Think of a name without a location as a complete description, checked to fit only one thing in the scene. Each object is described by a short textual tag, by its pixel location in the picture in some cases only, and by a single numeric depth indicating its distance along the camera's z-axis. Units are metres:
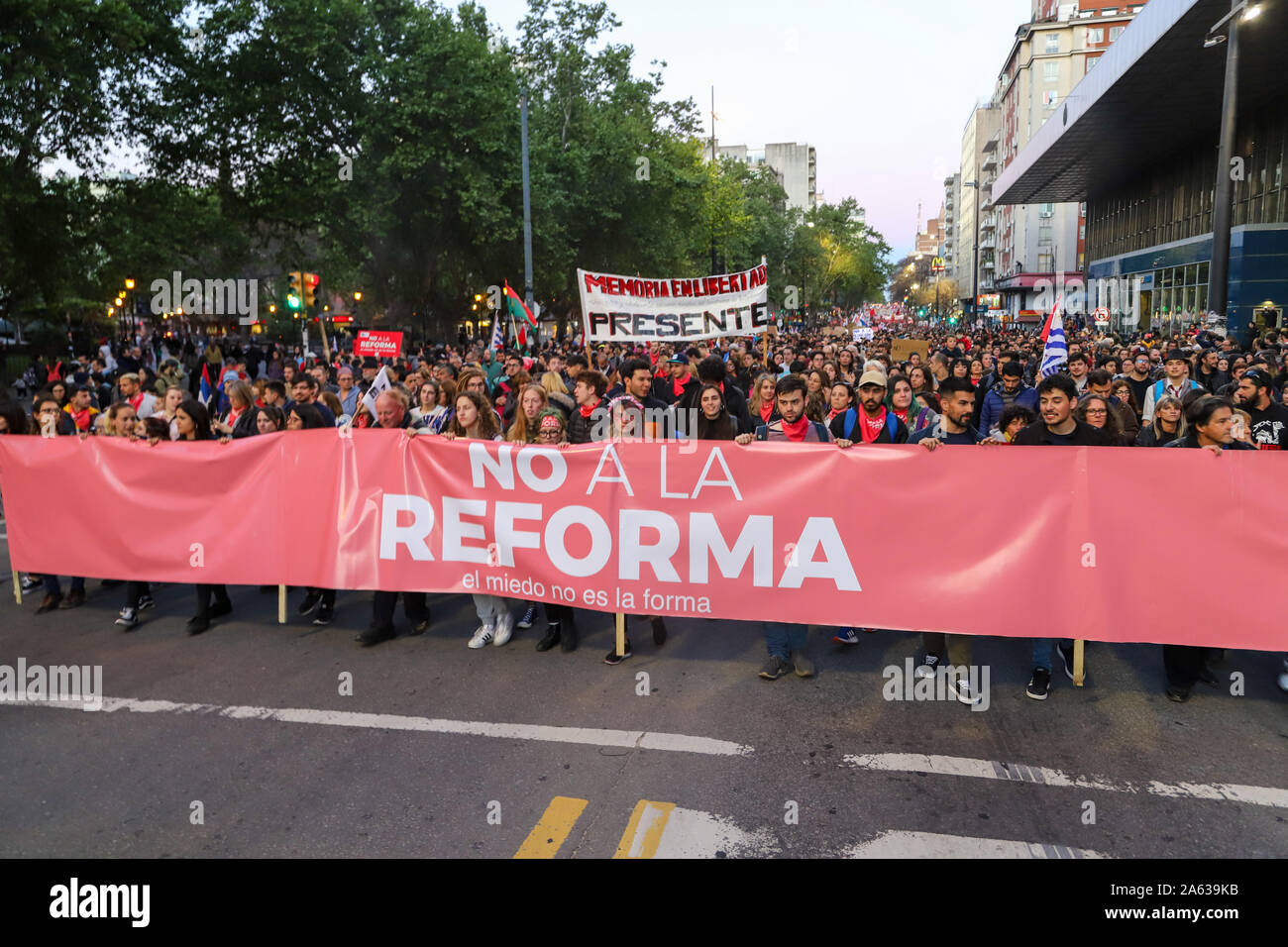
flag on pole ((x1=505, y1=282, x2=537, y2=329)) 17.86
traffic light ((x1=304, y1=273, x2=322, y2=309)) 22.83
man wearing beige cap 7.07
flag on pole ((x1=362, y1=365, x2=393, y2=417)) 10.39
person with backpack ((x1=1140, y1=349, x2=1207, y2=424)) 10.01
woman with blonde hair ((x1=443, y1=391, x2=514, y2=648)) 6.91
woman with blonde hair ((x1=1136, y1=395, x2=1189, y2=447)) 7.62
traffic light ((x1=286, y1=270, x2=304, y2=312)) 22.75
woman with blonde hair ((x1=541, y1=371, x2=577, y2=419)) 8.11
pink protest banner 5.58
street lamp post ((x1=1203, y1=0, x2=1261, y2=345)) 17.70
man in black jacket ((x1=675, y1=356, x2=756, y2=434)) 7.62
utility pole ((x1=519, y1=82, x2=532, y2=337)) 26.73
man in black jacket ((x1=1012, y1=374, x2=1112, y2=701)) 6.07
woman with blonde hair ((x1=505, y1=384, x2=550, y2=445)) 7.10
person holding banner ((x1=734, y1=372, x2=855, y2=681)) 6.19
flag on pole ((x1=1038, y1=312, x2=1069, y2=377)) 10.97
